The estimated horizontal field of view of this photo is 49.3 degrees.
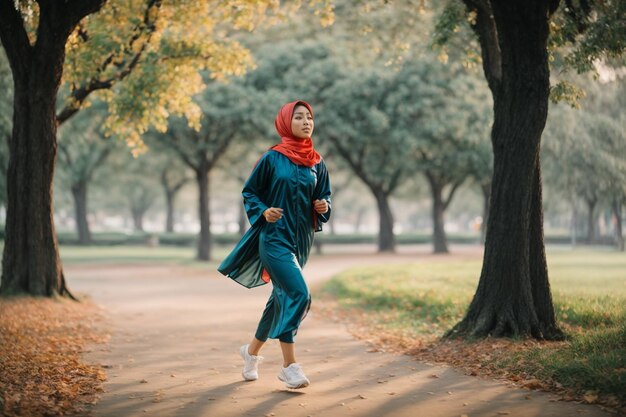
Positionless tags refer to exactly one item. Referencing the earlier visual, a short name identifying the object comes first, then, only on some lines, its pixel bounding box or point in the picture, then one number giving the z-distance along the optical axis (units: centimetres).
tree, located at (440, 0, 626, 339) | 787
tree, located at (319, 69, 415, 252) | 2974
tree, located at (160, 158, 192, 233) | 4750
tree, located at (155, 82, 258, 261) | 2706
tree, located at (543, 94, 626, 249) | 2209
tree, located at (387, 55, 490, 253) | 2866
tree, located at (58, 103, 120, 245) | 3831
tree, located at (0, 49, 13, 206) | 1614
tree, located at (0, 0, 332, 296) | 1119
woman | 589
